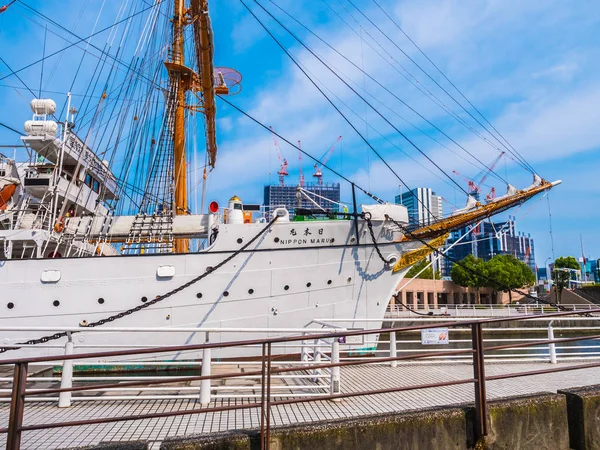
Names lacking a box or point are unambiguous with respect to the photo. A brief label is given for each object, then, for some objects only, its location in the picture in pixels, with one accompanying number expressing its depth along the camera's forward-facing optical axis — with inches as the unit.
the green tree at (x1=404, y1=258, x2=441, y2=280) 2386.1
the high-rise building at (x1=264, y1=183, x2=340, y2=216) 7687.0
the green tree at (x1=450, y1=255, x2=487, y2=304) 1935.3
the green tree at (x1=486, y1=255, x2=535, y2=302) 2057.1
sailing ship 395.5
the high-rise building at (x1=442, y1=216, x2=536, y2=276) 6727.4
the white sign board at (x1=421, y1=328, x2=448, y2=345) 269.9
